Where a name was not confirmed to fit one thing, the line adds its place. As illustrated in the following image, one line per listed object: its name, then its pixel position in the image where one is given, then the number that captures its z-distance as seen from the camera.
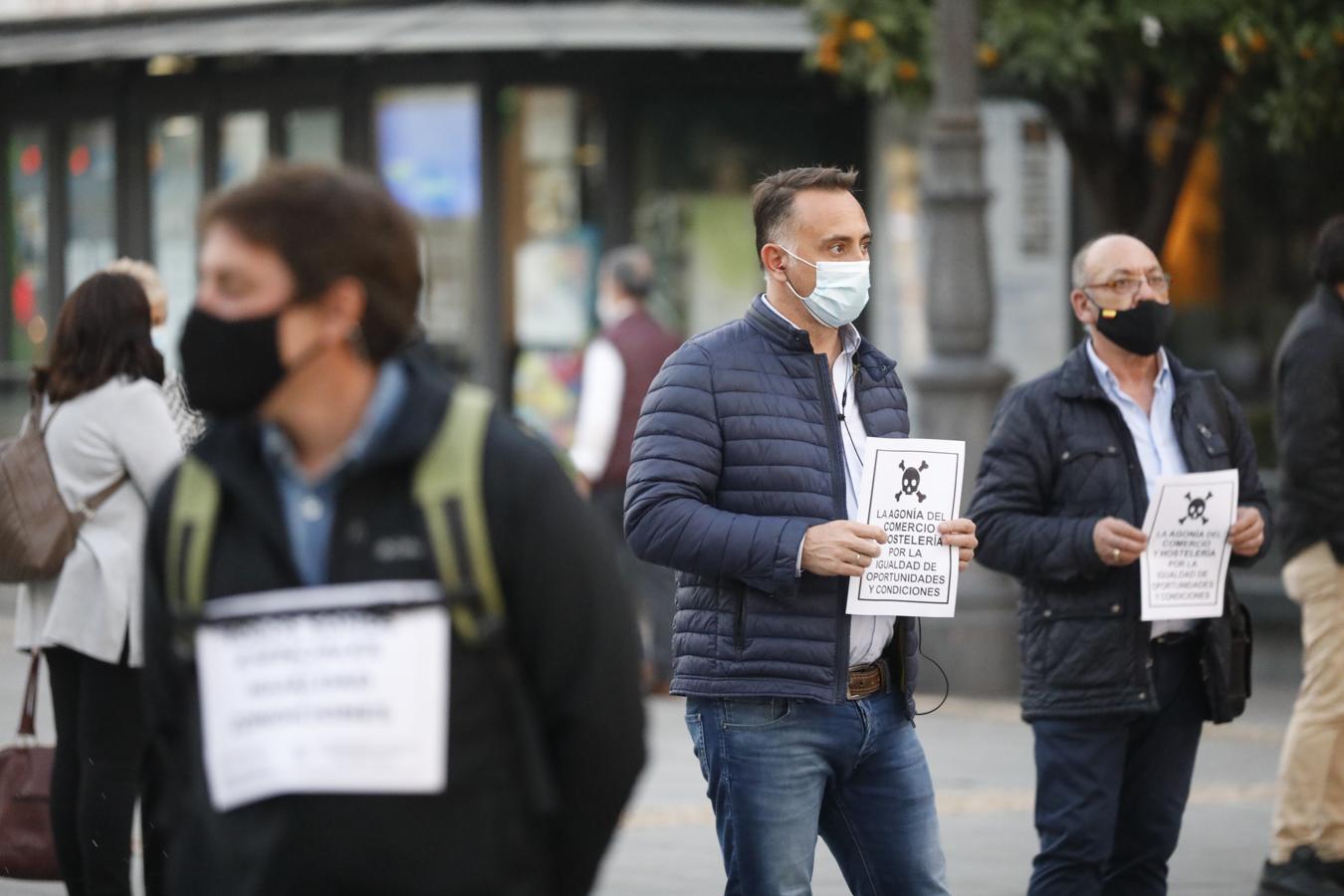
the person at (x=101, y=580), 11.63
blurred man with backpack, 5.68
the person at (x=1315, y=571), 13.29
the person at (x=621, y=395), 21.75
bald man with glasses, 10.77
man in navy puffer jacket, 8.94
